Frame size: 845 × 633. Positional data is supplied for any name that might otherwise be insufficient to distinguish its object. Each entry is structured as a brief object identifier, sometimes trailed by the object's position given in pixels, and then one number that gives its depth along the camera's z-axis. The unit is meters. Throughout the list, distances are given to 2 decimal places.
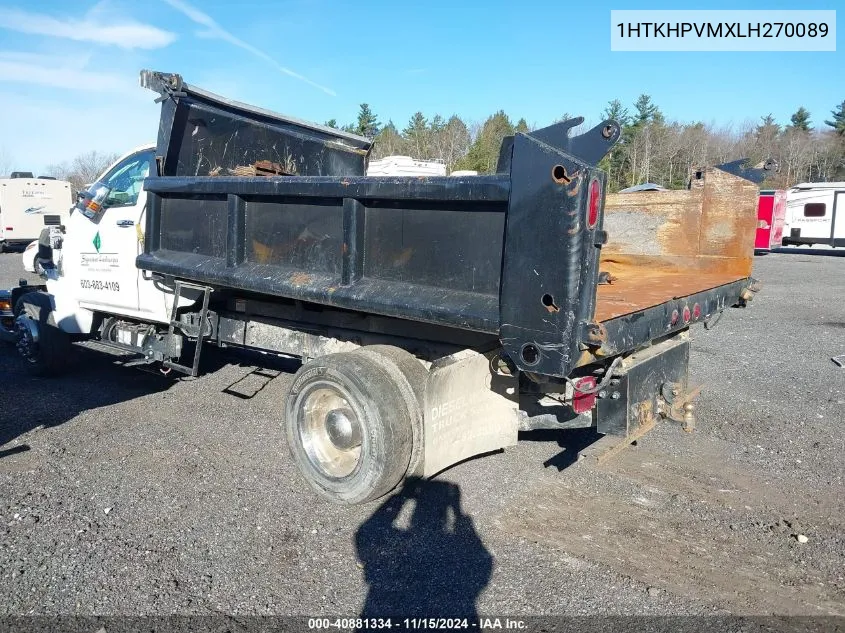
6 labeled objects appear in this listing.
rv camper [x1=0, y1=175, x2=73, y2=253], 22.97
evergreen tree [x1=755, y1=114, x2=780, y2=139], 58.25
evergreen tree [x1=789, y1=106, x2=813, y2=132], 62.81
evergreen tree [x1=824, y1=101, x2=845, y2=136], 58.28
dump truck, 2.94
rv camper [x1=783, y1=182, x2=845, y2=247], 27.00
